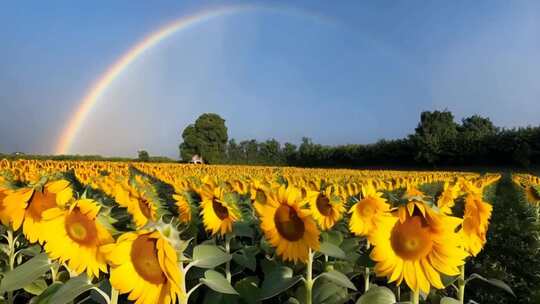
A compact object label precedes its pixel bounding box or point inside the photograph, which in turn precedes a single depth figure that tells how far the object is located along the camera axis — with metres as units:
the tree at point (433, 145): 44.34
